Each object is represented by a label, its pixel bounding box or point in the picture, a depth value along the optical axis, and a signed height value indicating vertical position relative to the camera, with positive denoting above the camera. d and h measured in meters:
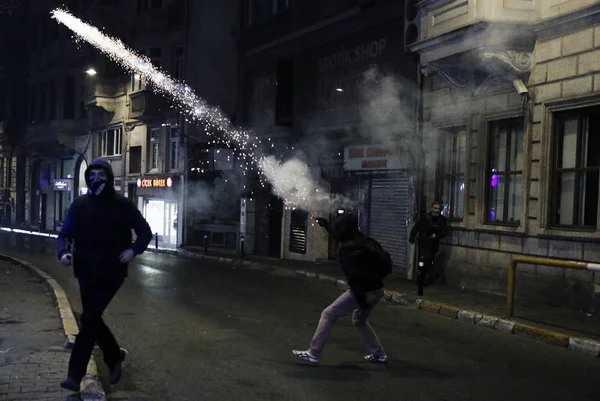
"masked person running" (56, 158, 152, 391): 5.43 -0.58
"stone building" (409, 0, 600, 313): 11.27 +1.15
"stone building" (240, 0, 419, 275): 16.64 +2.21
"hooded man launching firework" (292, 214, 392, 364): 6.76 -0.94
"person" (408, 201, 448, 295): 13.66 -0.88
